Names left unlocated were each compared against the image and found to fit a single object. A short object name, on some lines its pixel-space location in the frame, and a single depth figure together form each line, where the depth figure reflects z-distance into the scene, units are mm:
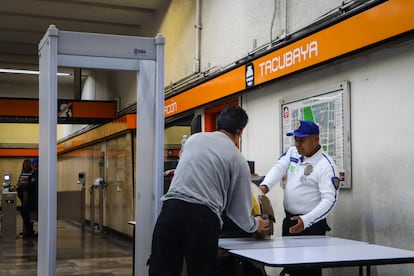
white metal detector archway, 3049
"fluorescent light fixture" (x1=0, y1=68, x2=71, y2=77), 13125
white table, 2494
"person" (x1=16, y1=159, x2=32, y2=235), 10273
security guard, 3535
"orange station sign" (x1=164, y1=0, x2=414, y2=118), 3502
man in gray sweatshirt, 2664
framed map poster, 4281
